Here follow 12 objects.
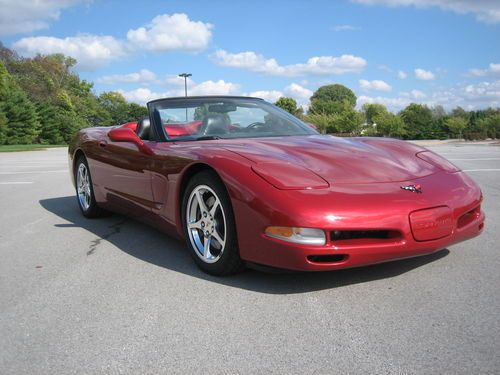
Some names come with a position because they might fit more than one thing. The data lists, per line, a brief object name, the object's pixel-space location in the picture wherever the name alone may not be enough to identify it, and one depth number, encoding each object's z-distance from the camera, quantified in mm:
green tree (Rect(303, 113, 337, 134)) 60125
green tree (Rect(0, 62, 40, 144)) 39469
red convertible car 2570
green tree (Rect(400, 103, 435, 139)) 56750
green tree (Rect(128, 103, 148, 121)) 88475
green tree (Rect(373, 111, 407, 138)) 55656
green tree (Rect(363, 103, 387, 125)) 85000
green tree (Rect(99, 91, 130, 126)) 83638
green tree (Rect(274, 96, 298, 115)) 87038
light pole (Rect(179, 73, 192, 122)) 45850
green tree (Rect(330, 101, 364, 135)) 57188
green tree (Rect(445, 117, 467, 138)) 51594
